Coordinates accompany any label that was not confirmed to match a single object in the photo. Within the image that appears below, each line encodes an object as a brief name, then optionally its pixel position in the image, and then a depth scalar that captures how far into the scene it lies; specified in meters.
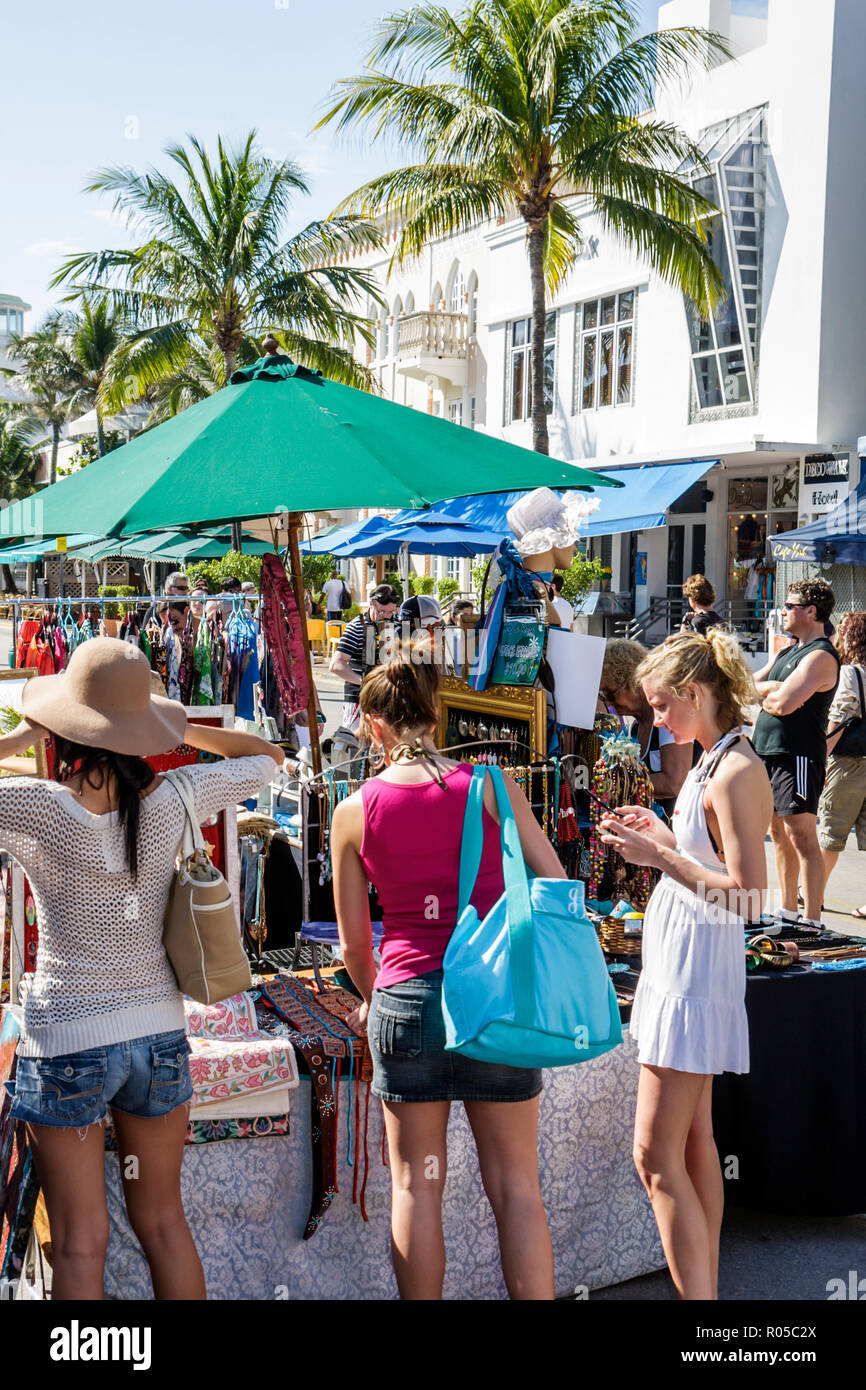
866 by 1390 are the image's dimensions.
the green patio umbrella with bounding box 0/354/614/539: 4.09
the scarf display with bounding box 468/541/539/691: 4.70
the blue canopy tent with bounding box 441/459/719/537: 19.73
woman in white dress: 3.07
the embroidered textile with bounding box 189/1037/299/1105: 3.20
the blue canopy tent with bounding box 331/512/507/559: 14.62
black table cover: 3.91
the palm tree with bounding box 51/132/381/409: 21.64
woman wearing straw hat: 2.66
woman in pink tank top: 2.79
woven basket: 4.34
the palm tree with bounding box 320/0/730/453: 16.83
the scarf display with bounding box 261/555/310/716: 5.90
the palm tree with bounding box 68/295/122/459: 51.06
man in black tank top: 6.59
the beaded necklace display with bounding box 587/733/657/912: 4.49
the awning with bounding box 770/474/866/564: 16.69
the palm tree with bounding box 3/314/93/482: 54.91
